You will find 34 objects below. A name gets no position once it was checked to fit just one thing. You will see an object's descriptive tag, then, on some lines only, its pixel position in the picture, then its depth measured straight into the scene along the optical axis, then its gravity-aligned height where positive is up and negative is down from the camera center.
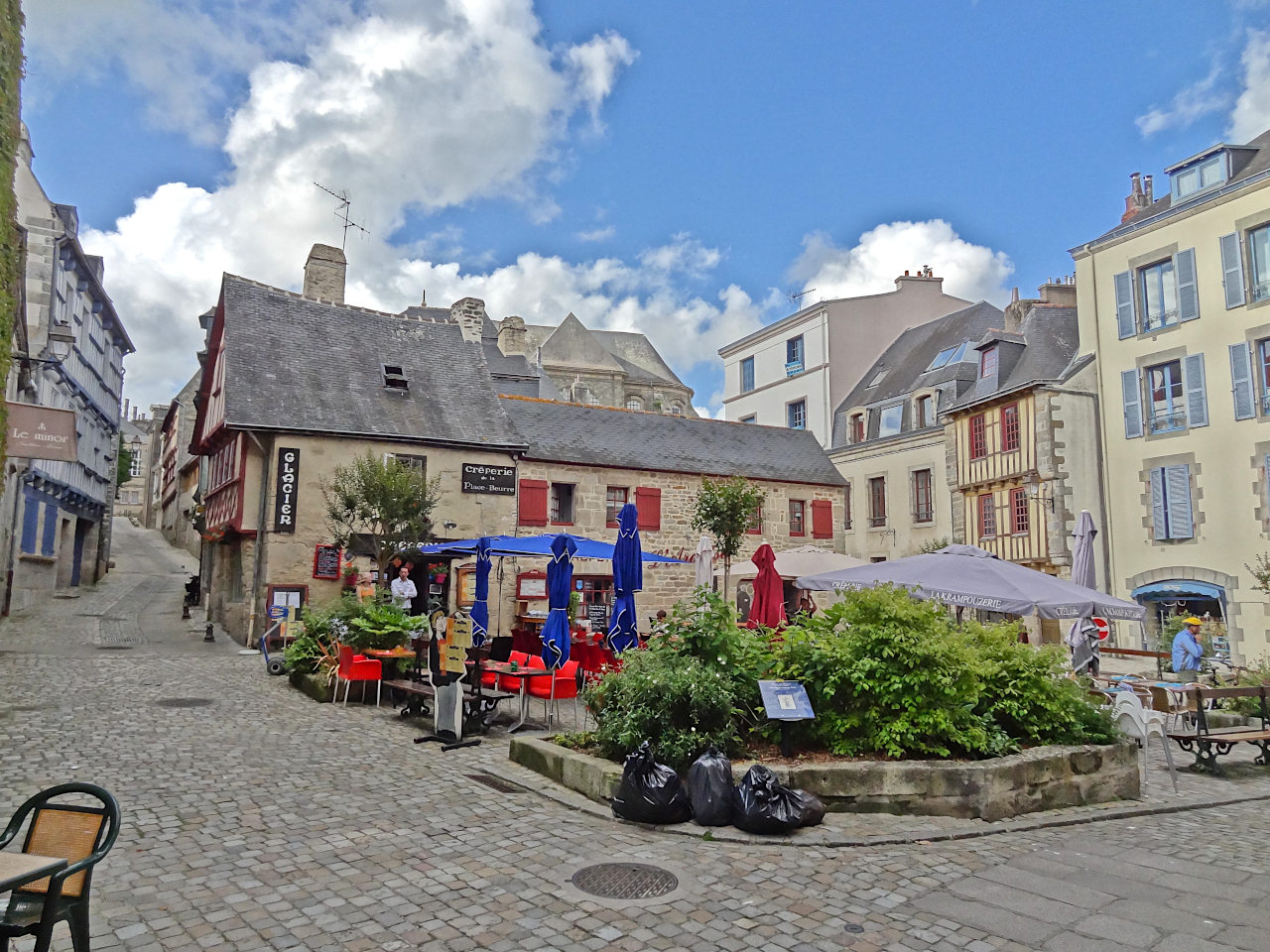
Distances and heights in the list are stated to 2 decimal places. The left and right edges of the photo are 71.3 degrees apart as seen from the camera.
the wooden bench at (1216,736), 7.92 -1.32
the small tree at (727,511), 18.67 +1.61
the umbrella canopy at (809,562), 15.32 +0.45
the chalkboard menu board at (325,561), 18.12 +0.49
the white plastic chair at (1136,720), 7.11 -1.07
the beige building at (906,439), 26.36 +4.68
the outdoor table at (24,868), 2.62 -0.87
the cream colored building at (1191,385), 17.91 +4.44
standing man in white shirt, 13.74 -0.04
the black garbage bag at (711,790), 5.67 -1.31
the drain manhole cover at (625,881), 4.52 -1.55
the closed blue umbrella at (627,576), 10.32 +0.12
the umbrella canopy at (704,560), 14.46 +0.44
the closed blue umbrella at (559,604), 9.86 -0.20
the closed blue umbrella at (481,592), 12.20 -0.09
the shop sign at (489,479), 20.31 +2.46
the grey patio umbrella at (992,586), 9.41 +0.02
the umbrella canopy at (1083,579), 11.45 +0.13
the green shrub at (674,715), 6.37 -0.94
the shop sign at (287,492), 17.91 +1.90
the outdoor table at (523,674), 9.02 -0.91
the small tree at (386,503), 15.23 +1.44
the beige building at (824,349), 32.22 +9.02
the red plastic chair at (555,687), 8.98 -1.04
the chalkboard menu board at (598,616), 18.69 -0.64
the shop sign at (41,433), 10.20 +1.75
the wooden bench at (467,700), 9.12 -1.22
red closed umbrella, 11.18 -0.11
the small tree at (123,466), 44.78 +6.04
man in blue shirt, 11.99 -0.91
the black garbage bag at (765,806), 5.49 -1.36
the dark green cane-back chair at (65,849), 2.91 -0.91
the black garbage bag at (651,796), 5.71 -1.35
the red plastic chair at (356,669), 10.83 -1.02
